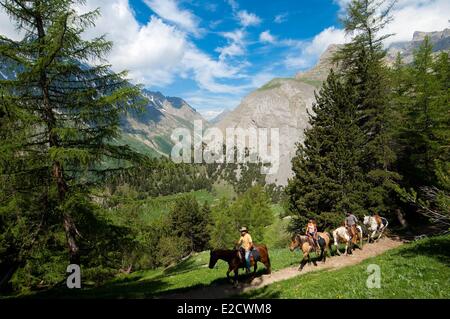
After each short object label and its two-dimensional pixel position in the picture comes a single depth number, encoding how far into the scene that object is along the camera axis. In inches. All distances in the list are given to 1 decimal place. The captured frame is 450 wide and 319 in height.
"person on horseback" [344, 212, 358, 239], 991.6
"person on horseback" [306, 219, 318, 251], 874.0
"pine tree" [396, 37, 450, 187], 1291.2
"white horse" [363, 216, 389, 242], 1155.3
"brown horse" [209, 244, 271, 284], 756.6
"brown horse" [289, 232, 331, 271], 848.2
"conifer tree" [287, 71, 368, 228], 1348.4
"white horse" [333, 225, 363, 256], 975.4
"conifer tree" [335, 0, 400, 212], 1364.4
